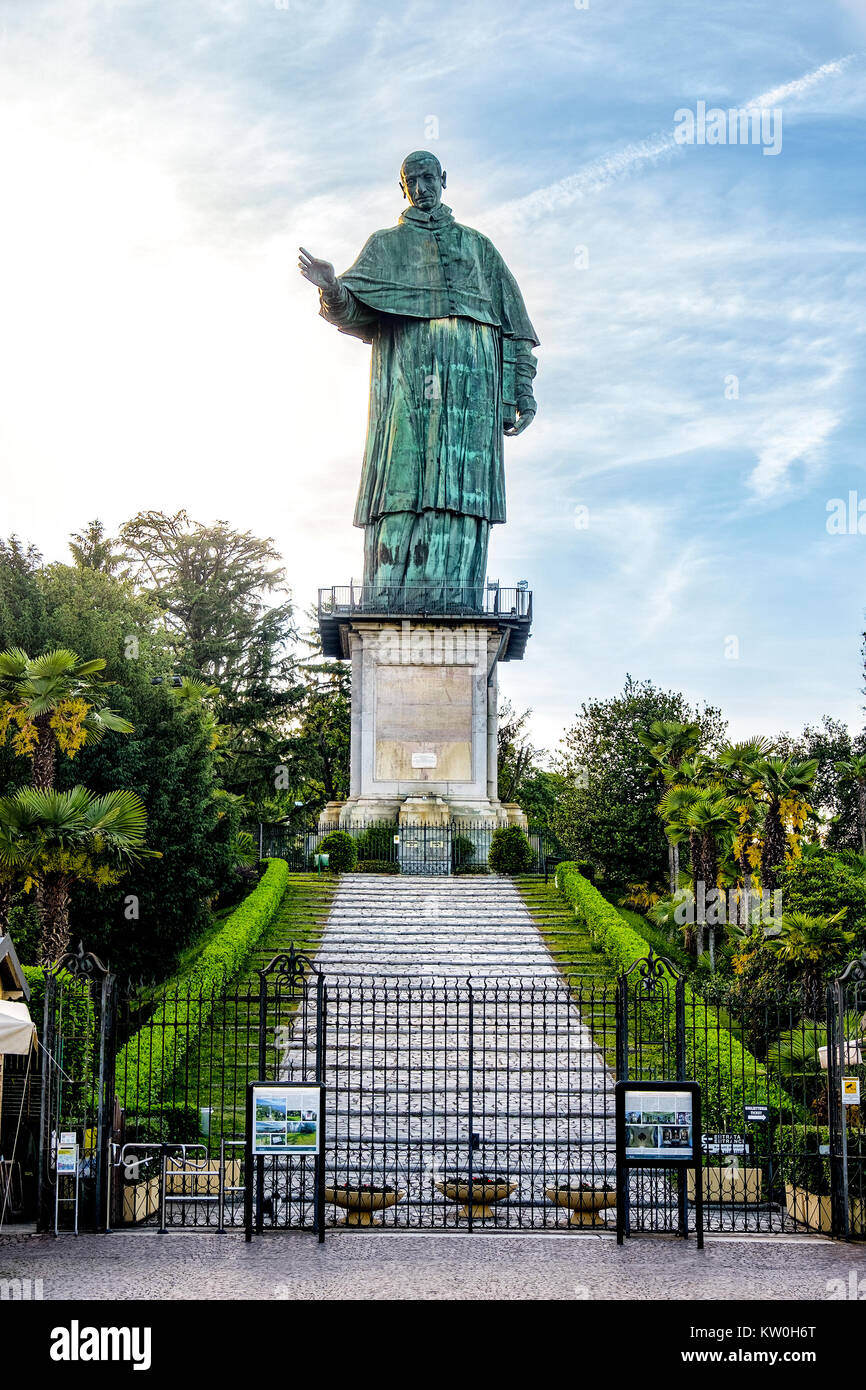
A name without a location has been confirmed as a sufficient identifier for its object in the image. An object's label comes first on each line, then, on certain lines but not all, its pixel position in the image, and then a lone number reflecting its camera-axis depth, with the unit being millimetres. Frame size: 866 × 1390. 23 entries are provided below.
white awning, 11992
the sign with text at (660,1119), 12523
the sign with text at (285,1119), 12430
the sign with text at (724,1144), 13305
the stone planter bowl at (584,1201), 13273
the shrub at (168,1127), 14773
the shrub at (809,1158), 13241
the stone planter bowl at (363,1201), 13156
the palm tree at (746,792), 29297
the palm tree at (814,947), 21234
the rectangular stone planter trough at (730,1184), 14258
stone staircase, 14516
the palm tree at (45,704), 21250
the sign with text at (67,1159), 12797
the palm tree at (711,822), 29523
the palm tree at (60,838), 19922
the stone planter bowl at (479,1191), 13406
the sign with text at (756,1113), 13602
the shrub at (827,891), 22000
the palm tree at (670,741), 35344
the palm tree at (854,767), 38656
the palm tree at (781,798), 28672
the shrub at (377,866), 34156
